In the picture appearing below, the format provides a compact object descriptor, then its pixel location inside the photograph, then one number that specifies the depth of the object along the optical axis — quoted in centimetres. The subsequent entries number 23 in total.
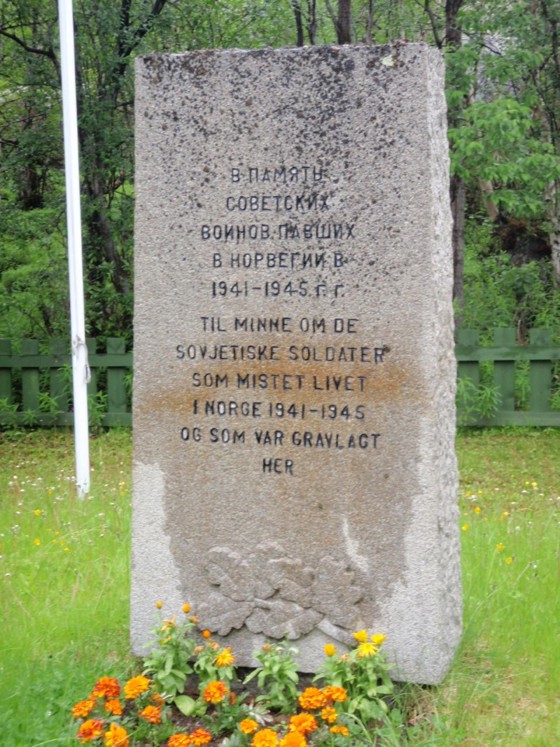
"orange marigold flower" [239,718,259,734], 324
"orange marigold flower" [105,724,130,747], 321
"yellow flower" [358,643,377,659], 341
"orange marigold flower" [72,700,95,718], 333
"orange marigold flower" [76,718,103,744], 323
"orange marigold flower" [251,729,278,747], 313
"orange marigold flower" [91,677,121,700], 341
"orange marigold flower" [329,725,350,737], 323
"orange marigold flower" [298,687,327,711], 332
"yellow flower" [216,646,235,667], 354
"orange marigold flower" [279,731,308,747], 308
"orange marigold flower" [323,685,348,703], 332
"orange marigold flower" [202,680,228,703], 343
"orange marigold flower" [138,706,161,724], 335
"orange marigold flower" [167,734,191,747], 325
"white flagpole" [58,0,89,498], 697
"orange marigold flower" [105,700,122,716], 336
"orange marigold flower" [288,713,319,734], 320
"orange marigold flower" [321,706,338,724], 324
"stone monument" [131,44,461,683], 350
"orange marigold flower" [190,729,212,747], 325
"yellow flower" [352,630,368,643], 348
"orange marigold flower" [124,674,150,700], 343
